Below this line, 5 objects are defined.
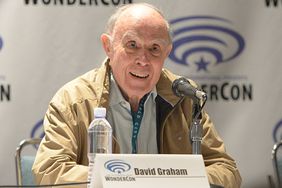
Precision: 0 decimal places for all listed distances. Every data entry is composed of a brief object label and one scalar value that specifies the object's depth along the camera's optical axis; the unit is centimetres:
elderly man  462
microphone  393
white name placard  315
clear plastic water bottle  407
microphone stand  399
